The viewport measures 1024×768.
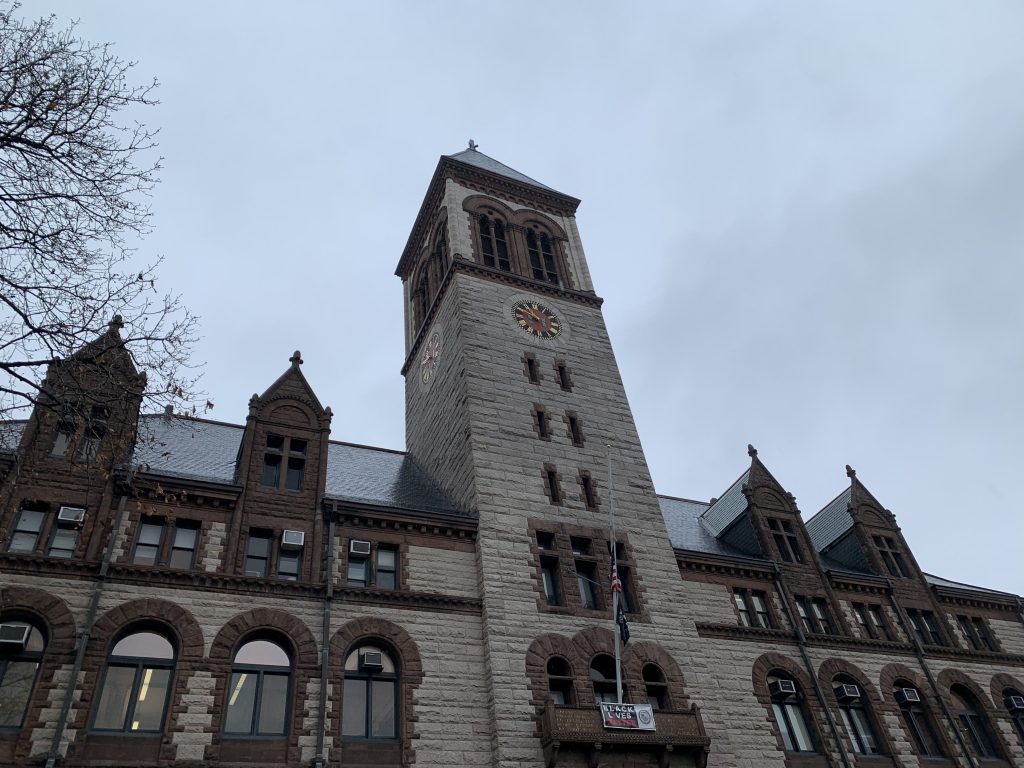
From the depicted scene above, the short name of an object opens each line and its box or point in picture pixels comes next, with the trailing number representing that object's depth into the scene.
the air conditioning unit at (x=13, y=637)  18.59
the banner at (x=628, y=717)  22.53
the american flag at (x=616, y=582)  25.19
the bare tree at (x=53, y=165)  13.02
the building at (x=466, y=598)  19.97
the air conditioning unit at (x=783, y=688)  27.70
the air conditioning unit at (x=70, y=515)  21.22
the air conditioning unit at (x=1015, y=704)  32.47
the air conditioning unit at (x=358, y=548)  24.39
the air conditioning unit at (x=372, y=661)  22.03
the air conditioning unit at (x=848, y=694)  28.95
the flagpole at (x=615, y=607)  22.70
